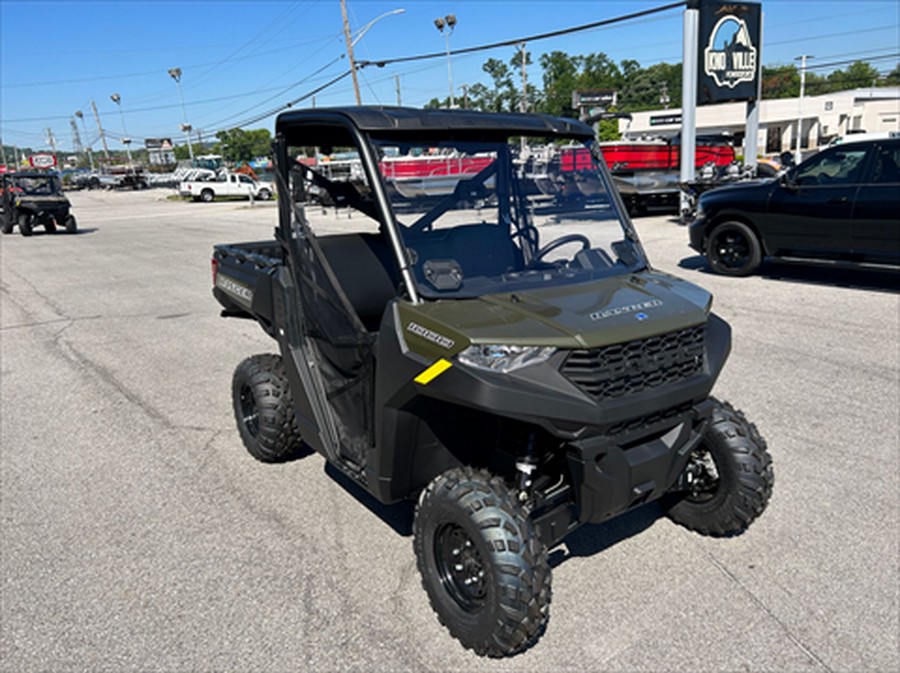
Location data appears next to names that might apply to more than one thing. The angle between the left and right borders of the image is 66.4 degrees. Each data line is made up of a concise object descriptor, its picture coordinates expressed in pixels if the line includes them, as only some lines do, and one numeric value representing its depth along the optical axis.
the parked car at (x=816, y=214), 8.48
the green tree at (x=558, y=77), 105.69
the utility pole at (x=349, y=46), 33.81
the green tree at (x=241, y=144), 120.44
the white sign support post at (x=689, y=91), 15.97
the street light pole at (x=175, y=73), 61.66
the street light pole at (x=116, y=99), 81.50
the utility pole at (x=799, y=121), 60.34
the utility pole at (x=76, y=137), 150.88
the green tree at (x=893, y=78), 125.58
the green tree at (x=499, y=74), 98.49
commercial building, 63.00
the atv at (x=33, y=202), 21.84
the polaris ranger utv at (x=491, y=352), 2.62
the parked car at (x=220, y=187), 41.44
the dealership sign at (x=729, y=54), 16.30
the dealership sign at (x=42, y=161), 92.62
